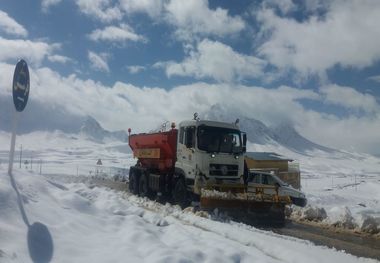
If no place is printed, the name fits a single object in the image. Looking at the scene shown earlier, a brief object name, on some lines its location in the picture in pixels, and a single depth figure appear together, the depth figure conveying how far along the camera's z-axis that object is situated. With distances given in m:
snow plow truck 14.80
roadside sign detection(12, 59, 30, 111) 8.75
